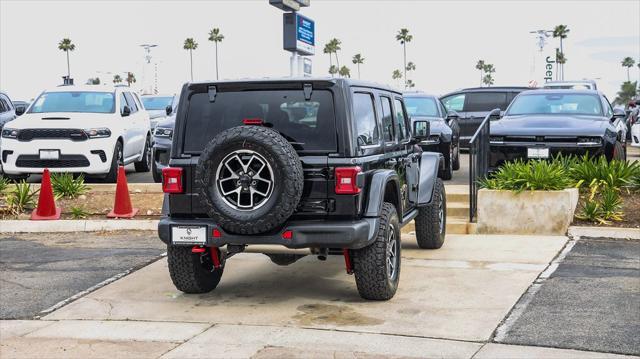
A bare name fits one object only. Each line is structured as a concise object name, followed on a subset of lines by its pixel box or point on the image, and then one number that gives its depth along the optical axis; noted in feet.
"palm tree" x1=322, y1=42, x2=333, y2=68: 452.92
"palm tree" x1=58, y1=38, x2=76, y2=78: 415.23
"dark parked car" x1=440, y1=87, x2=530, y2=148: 78.18
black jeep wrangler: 23.66
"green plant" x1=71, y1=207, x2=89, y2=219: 43.14
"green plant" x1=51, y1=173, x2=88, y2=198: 46.57
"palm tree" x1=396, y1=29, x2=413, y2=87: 437.58
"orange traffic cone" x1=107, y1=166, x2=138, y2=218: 42.50
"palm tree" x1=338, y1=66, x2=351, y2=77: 428.68
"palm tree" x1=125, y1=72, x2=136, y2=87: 299.42
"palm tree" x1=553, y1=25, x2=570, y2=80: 383.24
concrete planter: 37.99
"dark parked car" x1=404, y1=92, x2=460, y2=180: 54.70
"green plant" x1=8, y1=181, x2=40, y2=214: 44.42
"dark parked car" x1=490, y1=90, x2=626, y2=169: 45.44
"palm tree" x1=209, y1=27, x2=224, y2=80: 428.15
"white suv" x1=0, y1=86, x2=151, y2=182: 52.39
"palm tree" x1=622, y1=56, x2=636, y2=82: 545.85
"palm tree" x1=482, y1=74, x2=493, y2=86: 514.27
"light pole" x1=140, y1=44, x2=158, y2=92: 219.61
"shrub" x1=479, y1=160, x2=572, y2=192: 39.14
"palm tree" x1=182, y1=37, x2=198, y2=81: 444.55
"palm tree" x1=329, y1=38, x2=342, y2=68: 448.57
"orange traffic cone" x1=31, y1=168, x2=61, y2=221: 42.68
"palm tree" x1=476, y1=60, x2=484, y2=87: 493.56
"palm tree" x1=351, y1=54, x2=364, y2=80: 488.02
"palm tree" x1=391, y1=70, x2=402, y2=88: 504.43
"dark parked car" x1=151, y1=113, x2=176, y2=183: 50.96
